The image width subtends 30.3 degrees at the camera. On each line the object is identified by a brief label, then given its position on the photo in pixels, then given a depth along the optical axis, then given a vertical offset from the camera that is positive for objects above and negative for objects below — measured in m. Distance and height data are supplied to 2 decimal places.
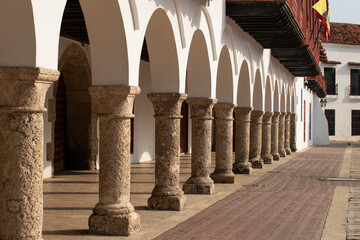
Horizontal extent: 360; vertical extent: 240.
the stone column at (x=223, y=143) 14.10 -0.36
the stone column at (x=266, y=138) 20.95 -0.40
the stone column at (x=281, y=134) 25.08 -0.30
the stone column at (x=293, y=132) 30.19 -0.28
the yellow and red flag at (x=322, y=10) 22.80 +4.02
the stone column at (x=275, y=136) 22.88 -0.36
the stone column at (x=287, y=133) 27.16 -0.29
